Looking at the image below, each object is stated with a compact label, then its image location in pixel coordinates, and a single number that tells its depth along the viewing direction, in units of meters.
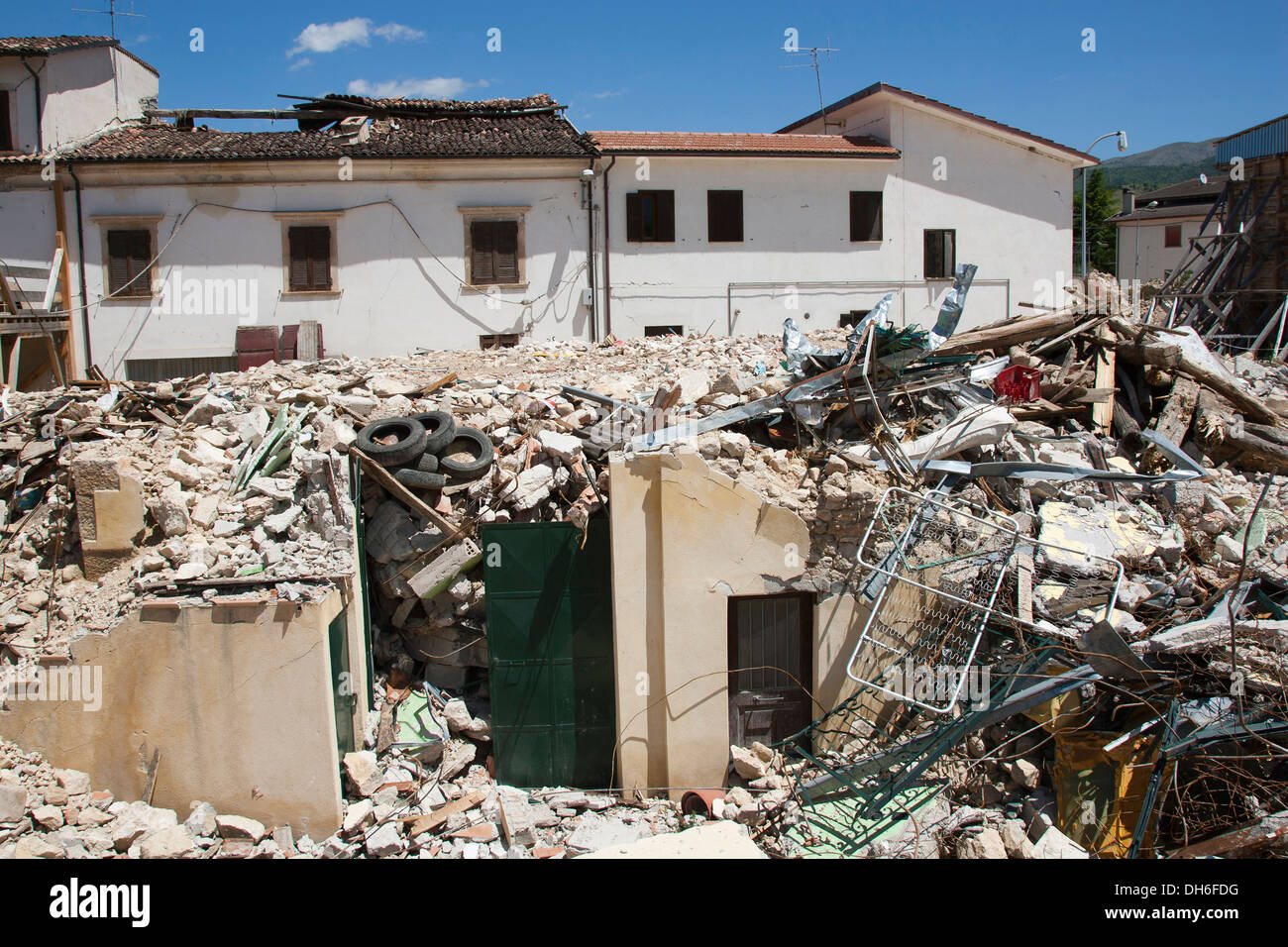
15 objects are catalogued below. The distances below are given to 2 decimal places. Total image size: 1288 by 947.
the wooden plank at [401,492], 8.87
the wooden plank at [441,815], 7.88
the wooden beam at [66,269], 17.94
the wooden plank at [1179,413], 9.81
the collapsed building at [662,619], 6.70
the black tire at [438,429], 9.12
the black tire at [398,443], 8.89
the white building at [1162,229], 35.06
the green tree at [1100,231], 39.84
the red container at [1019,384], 10.33
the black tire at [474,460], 9.02
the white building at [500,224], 18.14
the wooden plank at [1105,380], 10.09
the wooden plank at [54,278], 17.52
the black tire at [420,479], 8.84
